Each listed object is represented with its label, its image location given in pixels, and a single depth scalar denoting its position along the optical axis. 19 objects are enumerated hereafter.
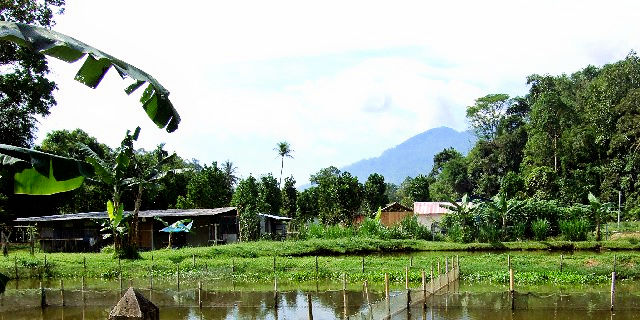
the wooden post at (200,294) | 17.94
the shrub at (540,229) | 33.41
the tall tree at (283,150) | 58.31
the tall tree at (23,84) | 24.88
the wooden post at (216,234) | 34.91
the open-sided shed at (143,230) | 35.53
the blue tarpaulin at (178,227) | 32.02
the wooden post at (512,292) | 16.34
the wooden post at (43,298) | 18.47
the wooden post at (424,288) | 16.19
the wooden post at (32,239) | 31.61
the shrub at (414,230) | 36.44
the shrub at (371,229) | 36.06
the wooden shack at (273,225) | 39.97
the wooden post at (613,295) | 16.12
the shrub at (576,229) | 32.62
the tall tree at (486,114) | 67.19
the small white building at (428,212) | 45.62
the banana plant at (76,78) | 4.32
